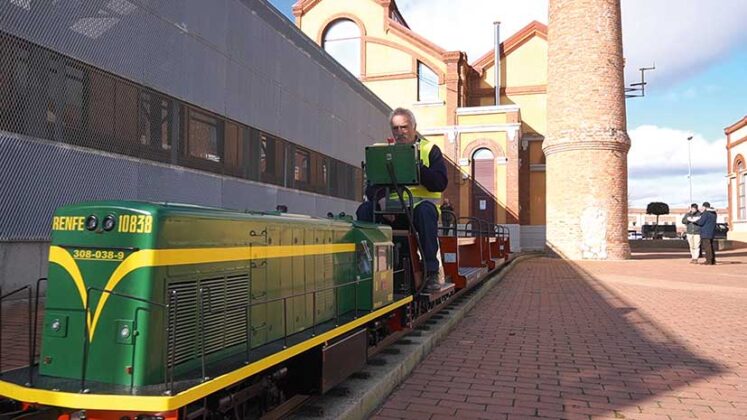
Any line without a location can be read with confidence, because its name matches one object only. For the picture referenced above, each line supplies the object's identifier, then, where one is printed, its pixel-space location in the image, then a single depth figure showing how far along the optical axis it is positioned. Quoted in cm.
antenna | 3650
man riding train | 576
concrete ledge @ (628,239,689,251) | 3331
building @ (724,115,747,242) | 3388
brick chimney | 2217
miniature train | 261
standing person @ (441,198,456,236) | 845
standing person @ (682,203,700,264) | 1984
